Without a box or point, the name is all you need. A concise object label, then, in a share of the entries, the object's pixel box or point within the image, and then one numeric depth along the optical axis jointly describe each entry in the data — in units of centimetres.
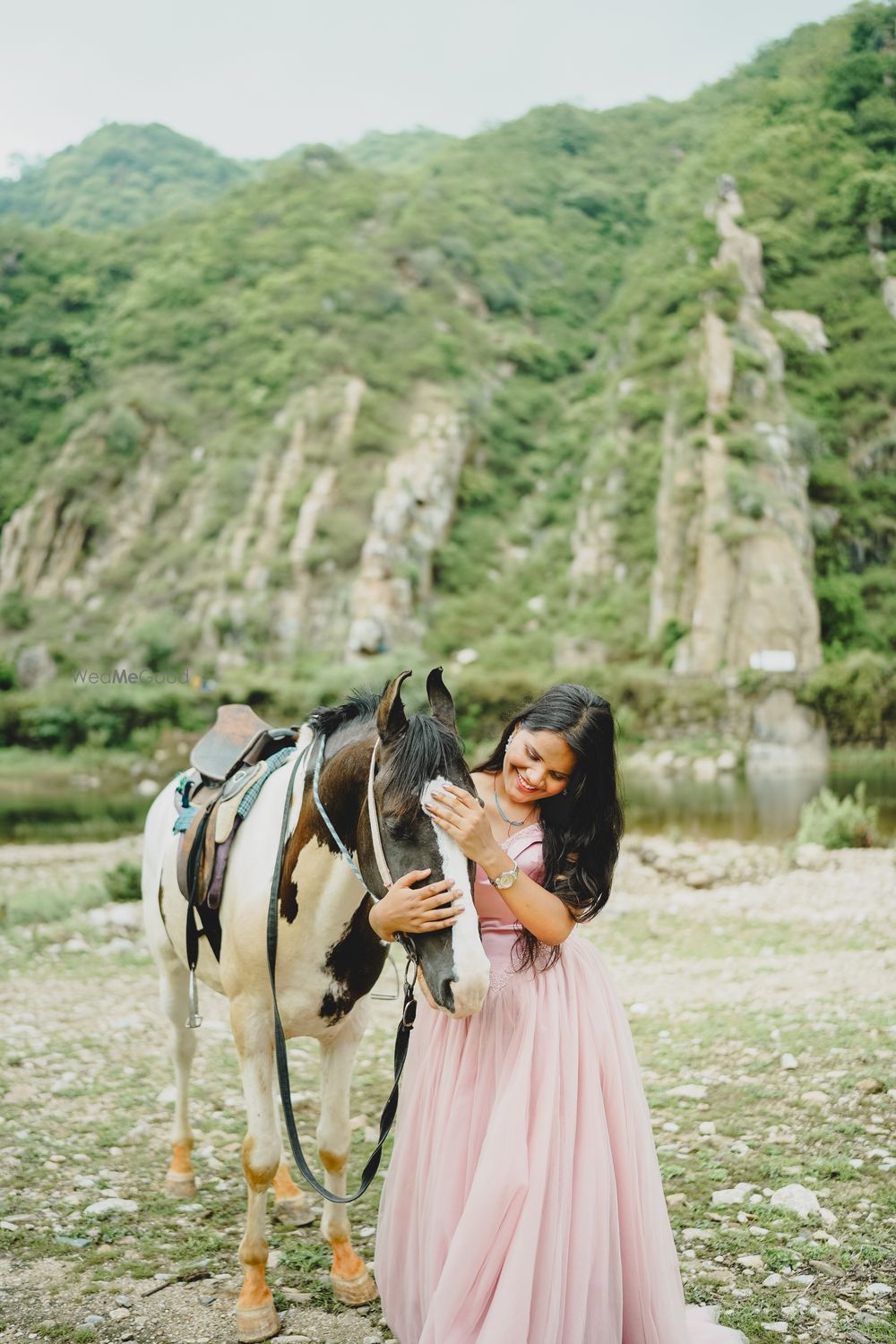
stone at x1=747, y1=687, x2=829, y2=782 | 2723
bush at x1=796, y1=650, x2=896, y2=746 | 2777
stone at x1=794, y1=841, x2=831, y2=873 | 1189
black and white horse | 234
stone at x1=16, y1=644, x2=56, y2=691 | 3284
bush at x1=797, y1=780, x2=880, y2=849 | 1300
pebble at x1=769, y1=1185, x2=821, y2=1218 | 345
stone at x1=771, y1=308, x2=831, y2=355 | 3903
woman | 224
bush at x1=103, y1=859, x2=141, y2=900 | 1009
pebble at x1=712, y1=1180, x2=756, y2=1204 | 359
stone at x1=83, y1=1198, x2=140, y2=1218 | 366
